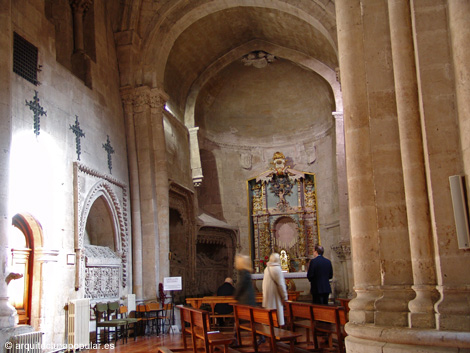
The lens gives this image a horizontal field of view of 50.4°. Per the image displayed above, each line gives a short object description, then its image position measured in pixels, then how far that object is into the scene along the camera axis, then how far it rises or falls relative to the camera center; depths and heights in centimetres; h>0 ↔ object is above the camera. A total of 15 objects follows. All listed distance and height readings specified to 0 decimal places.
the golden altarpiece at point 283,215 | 1797 +173
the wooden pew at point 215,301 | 1080 -78
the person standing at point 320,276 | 856 -27
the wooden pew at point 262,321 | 612 -78
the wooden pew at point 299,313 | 711 -77
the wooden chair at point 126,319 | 1046 -104
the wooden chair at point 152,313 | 1174 -110
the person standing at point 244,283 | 751 -28
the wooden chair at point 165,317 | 1204 -121
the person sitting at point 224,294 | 1105 -63
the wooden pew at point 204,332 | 642 -92
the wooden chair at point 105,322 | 993 -102
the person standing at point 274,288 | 756 -39
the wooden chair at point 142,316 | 1195 -112
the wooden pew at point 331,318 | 641 -77
